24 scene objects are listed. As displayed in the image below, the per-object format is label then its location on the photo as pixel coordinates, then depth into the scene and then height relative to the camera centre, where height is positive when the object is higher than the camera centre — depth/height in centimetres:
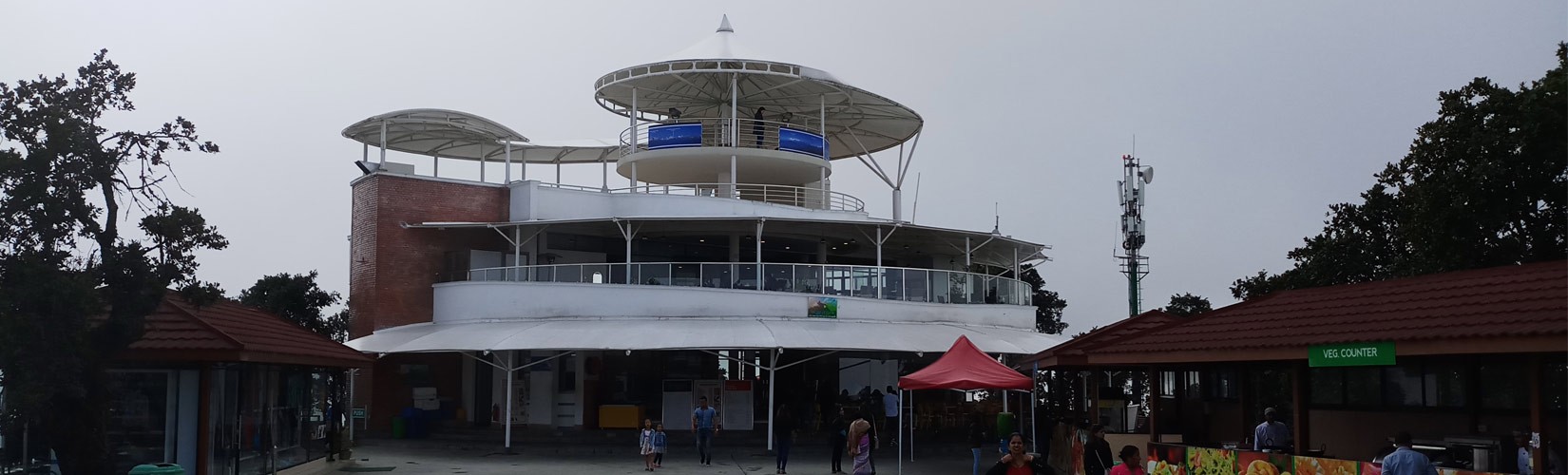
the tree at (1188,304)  6431 +300
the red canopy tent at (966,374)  2273 -9
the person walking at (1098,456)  1566 -97
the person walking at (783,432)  2553 -116
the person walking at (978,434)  2376 -120
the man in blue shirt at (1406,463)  1224 -81
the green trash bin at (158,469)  1583 -115
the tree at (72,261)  1587 +128
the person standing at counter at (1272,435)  1767 -83
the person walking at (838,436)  2514 -121
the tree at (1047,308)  6969 +308
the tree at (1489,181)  2880 +404
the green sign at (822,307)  3281 +144
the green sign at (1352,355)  1444 +14
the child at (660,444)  2641 -143
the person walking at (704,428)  2755 -118
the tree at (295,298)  4875 +244
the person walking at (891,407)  3206 -87
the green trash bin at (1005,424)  2622 -104
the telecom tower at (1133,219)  4562 +487
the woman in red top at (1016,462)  1119 -75
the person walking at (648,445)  2620 -144
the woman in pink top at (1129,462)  1214 -81
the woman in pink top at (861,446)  1816 -105
